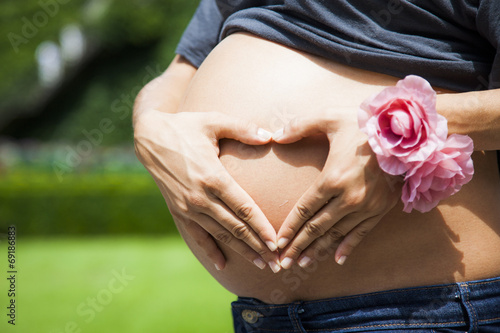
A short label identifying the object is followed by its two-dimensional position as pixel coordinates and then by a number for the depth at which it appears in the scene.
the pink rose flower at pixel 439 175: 1.09
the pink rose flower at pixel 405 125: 1.08
